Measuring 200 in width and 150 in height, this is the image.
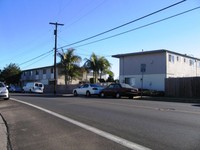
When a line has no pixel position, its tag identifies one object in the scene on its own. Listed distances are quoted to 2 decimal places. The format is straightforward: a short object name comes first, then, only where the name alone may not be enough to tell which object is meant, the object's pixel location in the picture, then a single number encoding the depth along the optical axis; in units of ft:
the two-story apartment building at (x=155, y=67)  78.55
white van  104.44
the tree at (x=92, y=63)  113.36
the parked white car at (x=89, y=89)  68.68
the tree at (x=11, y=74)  172.23
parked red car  61.62
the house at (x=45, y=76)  141.07
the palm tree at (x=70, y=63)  118.73
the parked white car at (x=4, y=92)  48.13
